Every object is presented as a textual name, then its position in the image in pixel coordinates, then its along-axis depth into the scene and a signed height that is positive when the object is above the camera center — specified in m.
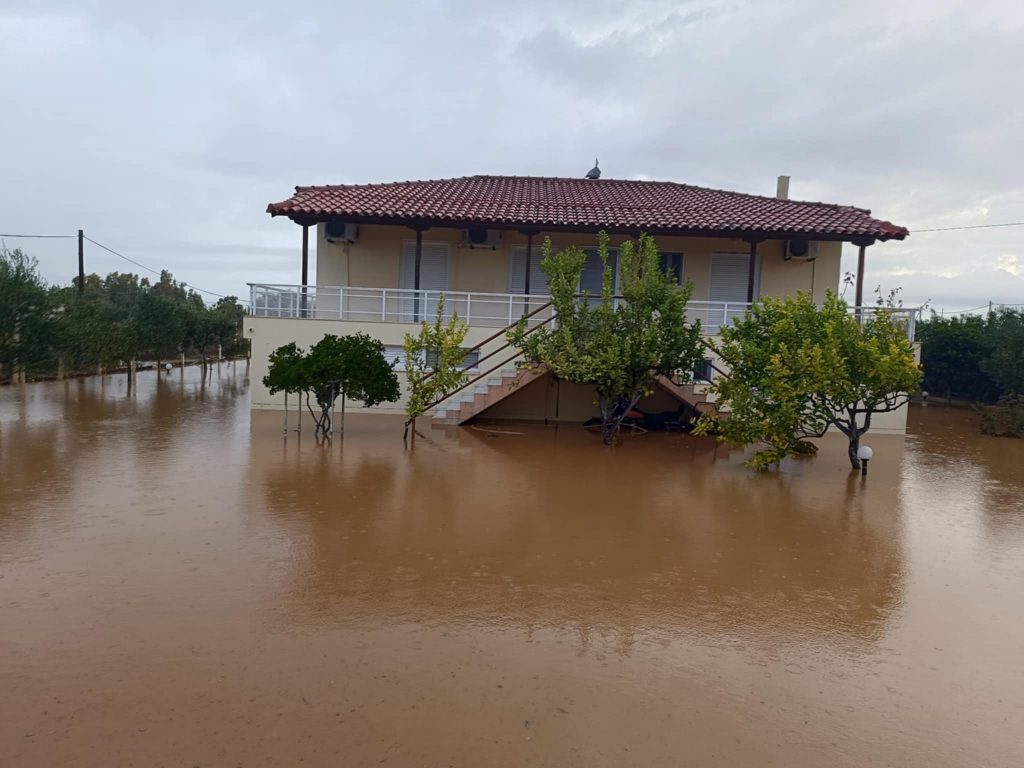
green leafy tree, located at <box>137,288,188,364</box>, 27.77 +0.38
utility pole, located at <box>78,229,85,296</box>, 33.59 +3.51
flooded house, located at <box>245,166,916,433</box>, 17.52 +2.34
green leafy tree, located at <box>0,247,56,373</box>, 19.69 +0.31
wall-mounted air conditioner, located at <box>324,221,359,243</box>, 18.80 +2.76
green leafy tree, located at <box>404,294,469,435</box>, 13.53 -0.34
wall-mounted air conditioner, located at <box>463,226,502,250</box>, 19.05 +2.77
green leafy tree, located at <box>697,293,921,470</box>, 11.11 -0.24
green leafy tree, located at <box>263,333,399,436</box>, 12.66 -0.56
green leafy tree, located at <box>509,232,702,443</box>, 13.25 +0.29
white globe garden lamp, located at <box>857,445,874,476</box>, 11.68 -1.54
